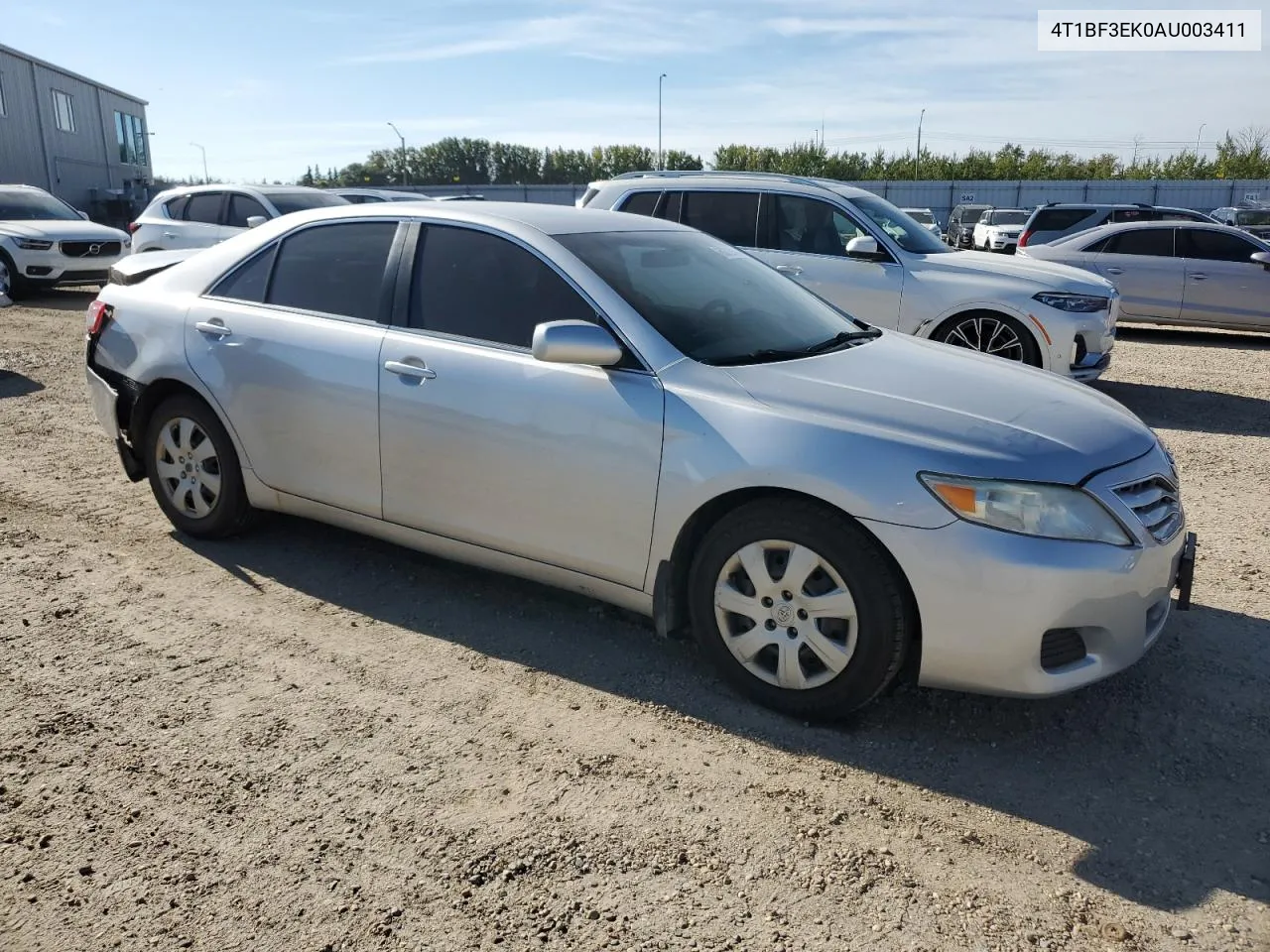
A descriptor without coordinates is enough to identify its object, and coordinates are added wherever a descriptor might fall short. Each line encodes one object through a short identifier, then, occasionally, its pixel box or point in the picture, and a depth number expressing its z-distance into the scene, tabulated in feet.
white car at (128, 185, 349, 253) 45.96
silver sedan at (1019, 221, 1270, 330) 40.96
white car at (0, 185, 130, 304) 50.93
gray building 111.24
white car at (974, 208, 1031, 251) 96.27
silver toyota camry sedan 10.27
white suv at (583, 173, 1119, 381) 27.30
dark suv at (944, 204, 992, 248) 124.67
